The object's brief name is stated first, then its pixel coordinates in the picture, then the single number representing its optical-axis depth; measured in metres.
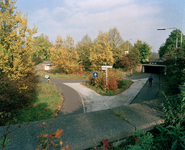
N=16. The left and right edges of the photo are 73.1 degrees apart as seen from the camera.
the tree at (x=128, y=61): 33.00
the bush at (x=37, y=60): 47.66
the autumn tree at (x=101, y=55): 23.75
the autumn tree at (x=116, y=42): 34.16
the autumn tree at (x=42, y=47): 56.25
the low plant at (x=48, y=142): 1.26
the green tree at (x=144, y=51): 44.44
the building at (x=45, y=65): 42.21
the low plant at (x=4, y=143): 1.16
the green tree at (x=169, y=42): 40.11
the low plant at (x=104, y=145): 1.45
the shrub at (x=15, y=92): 5.71
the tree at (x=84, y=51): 34.84
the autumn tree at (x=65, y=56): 26.05
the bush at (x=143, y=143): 1.46
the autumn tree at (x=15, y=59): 6.22
